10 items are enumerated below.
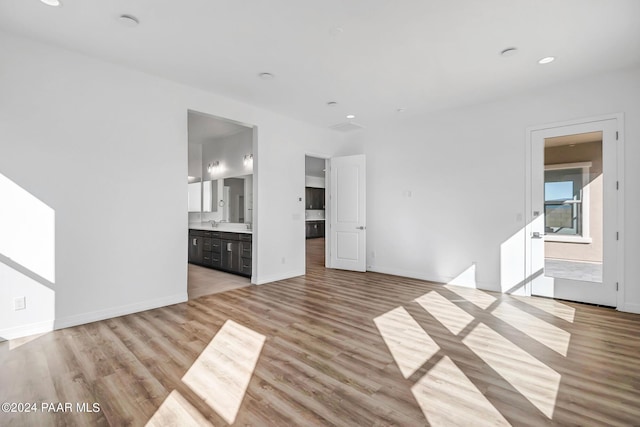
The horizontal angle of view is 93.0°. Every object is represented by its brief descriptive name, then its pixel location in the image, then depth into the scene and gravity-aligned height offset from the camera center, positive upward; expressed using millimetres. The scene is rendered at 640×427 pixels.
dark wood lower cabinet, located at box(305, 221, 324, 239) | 12570 -716
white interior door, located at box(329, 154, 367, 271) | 6148 -17
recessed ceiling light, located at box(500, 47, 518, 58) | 3191 +1715
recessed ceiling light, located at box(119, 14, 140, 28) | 2677 +1716
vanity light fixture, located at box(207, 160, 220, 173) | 7334 +1126
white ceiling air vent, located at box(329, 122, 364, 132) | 6012 +1744
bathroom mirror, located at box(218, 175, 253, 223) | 6328 +304
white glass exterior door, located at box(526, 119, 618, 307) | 3863 -8
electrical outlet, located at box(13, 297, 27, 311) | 2912 -881
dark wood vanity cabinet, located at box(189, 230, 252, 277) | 5562 -775
